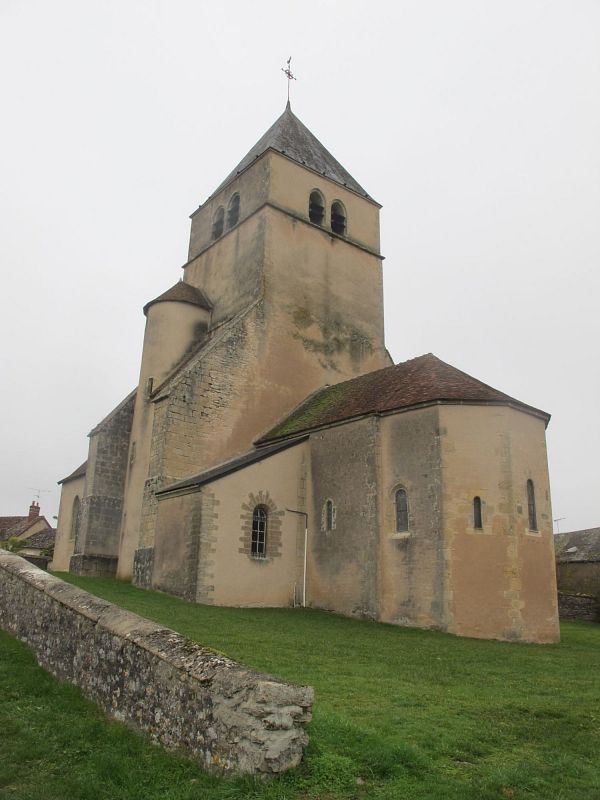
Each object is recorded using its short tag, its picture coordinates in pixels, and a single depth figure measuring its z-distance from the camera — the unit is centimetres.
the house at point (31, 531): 4091
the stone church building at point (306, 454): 1656
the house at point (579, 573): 2716
